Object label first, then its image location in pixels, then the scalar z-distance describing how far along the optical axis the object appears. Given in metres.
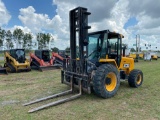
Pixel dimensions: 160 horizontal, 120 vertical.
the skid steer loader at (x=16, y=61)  9.47
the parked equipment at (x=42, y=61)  10.19
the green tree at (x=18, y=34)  31.13
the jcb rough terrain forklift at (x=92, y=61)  3.90
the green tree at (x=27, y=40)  31.63
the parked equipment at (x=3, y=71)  8.65
